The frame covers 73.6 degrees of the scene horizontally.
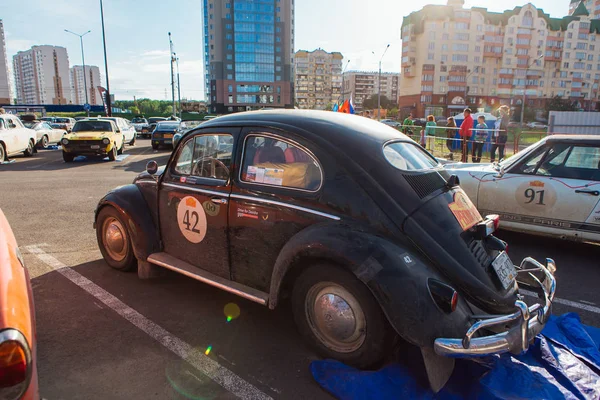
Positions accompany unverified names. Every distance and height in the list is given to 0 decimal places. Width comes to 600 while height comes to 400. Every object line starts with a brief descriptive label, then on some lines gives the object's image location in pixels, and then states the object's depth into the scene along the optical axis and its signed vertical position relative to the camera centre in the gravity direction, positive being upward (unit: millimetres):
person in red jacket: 12883 -191
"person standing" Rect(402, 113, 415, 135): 17656 -195
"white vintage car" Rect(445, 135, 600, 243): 5098 -845
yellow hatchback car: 15117 -668
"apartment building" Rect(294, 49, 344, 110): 156125 +18134
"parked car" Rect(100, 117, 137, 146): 22273 -481
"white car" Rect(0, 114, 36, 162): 14844 -623
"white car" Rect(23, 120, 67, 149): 20438 -653
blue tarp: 2459 -1612
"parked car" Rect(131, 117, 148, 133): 39472 +158
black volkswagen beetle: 2523 -844
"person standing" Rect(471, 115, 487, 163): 12507 -447
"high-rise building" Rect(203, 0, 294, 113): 106750 +18441
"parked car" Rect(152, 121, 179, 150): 20766 -680
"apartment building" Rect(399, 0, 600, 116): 84125 +14325
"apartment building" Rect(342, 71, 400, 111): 170375 +17084
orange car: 1651 -922
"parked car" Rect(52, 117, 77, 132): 30422 -160
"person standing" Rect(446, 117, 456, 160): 14156 -379
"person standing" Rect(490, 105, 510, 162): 12406 -333
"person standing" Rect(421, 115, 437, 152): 15134 -386
